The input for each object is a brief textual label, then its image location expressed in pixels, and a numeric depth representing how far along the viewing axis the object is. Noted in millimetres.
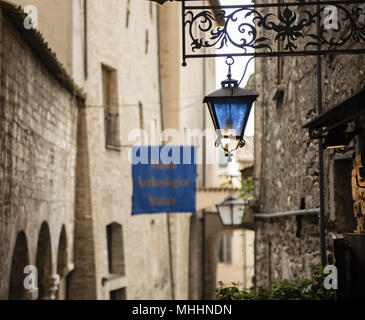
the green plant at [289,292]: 10554
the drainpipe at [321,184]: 12732
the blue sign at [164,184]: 24328
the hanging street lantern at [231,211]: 23572
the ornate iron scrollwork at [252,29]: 8687
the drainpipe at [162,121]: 39434
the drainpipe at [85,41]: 24372
